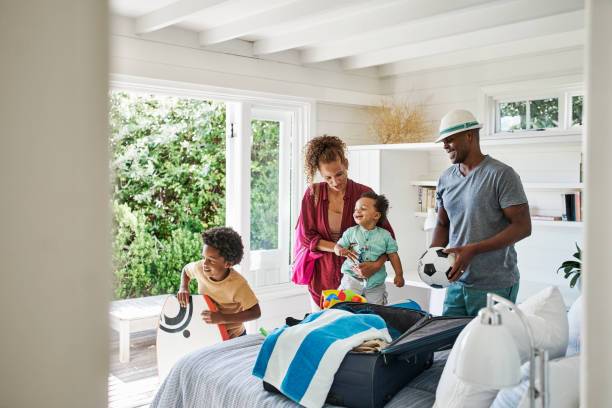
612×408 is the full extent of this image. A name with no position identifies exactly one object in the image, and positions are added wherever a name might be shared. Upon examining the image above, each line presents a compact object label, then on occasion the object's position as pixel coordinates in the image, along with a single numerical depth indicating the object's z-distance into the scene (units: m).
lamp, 1.09
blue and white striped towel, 1.74
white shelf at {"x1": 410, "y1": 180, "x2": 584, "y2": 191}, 3.69
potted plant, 3.55
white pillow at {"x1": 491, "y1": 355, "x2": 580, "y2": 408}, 1.38
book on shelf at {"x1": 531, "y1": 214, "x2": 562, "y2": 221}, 3.88
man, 2.46
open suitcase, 1.71
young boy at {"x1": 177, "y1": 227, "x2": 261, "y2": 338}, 2.91
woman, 3.20
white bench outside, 4.45
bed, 1.82
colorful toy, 2.61
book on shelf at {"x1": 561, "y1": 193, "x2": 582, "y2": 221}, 3.77
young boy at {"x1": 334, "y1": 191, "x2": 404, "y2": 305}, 3.00
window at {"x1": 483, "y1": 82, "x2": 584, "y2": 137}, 4.02
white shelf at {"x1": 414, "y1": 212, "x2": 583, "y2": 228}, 3.70
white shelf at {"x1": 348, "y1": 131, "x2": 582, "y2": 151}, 3.89
